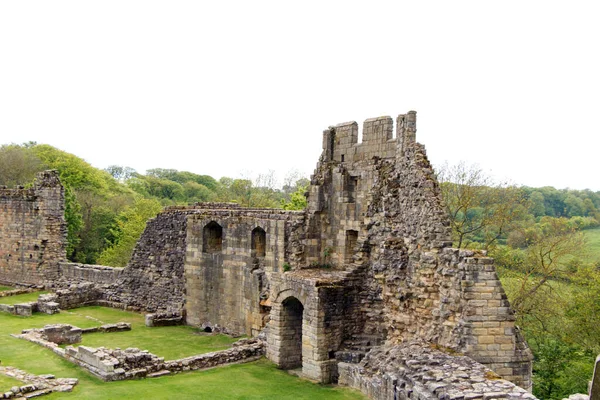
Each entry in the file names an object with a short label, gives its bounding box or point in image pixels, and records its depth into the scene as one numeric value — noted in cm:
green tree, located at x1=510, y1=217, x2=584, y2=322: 2394
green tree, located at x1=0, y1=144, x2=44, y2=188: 4838
